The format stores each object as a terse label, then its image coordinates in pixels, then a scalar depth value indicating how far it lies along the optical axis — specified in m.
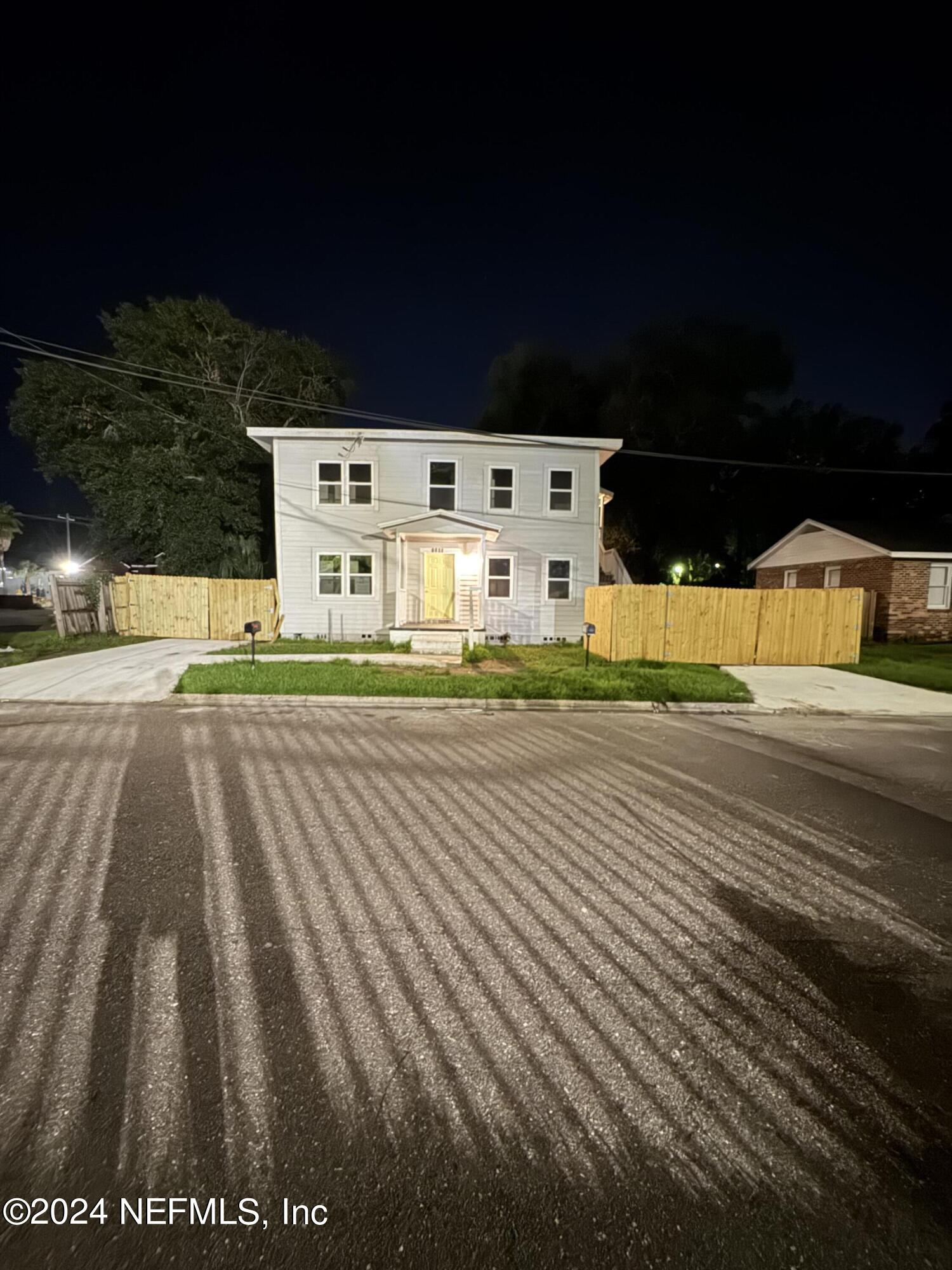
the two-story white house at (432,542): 17.78
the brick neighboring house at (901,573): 21.69
